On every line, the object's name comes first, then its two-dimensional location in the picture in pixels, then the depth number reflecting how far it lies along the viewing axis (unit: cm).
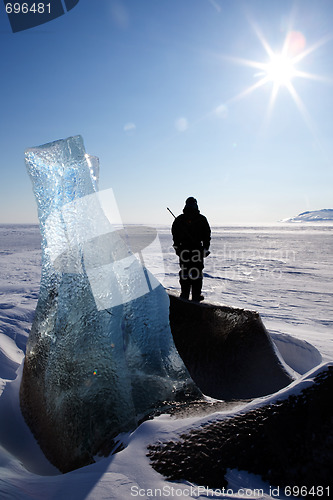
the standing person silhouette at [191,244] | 436
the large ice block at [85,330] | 209
